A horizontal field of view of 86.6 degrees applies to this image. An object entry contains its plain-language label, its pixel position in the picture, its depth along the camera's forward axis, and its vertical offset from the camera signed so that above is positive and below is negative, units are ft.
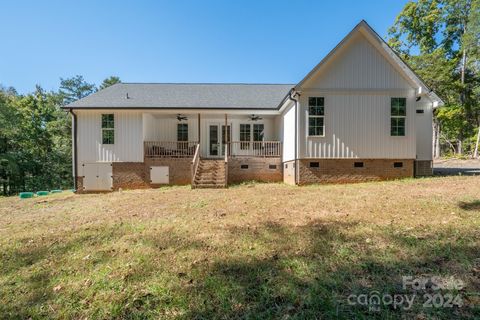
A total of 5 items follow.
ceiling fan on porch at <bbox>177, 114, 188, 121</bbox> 49.82 +7.72
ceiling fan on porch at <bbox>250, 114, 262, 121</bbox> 50.89 +7.78
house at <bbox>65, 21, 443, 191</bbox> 37.27 +4.89
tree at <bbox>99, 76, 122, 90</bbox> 135.94 +40.51
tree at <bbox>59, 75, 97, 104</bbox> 124.98 +34.25
